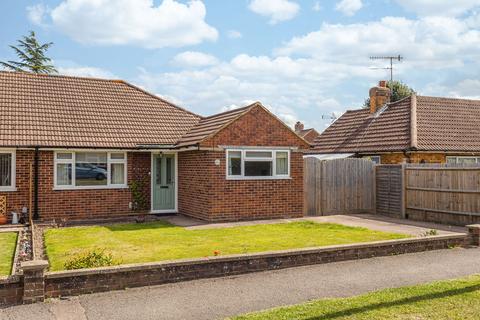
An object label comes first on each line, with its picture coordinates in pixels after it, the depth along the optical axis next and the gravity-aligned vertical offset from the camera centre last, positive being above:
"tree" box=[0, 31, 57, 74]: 46.41 +11.47
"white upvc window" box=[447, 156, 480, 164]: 21.37 +0.56
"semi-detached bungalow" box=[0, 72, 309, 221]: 15.38 +0.35
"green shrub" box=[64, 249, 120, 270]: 7.91 -1.51
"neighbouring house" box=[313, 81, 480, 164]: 20.72 +1.96
